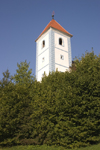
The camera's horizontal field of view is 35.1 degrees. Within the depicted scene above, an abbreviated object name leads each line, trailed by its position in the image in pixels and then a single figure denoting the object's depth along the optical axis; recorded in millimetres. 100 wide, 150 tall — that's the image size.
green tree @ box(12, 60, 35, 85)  22509
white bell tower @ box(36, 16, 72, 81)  25969
